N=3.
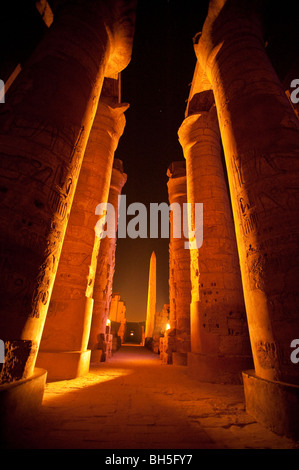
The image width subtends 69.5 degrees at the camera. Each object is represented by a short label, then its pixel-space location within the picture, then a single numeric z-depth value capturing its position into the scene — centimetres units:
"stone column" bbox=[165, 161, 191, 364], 777
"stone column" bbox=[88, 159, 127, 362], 745
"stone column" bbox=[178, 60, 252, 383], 484
